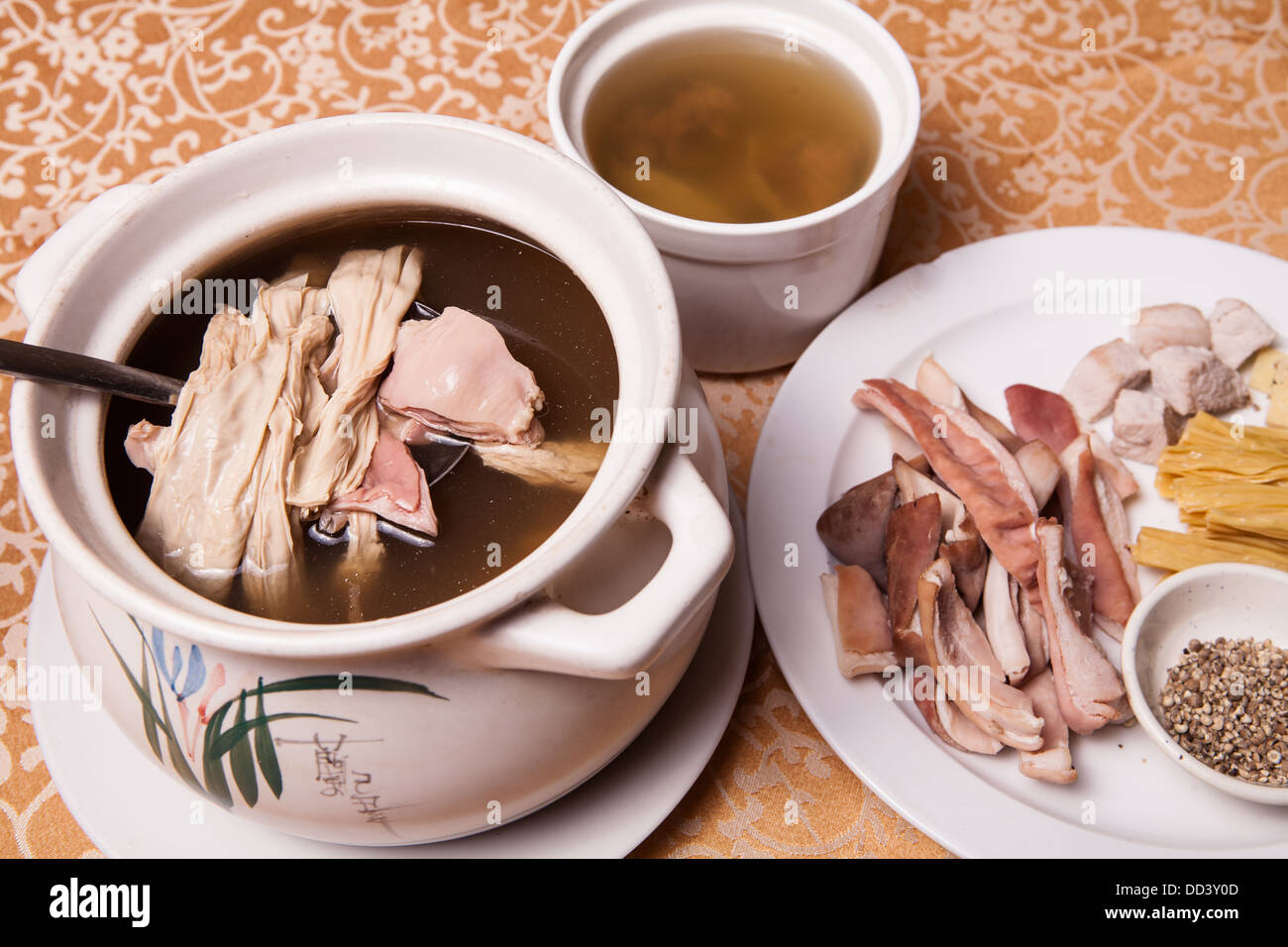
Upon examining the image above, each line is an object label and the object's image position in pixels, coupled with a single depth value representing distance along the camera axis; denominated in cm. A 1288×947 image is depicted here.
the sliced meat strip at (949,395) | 69
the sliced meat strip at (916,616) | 62
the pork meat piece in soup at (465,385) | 55
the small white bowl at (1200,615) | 64
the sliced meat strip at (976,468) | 65
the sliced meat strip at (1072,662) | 62
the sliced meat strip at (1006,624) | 64
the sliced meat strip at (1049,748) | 61
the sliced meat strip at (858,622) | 63
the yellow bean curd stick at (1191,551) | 66
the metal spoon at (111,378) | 52
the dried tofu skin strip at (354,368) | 54
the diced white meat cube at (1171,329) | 71
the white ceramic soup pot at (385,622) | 49
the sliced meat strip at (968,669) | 61
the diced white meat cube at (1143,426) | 69
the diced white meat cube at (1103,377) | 70
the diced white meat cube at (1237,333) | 71
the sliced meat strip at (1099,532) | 66
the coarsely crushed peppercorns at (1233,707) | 62
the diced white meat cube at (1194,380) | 69
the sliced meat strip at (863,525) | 66
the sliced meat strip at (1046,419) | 70
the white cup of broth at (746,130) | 69
